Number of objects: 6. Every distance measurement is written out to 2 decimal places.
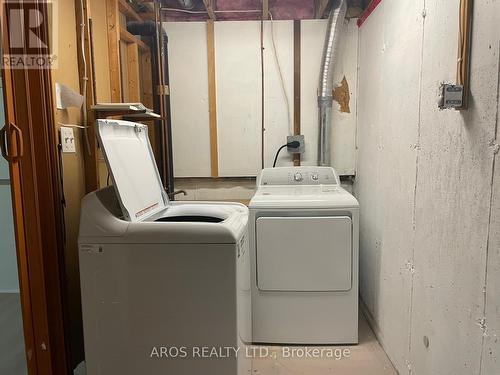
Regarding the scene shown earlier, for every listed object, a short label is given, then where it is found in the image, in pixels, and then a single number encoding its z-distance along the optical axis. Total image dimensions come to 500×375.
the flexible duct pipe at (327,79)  2.87
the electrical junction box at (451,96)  1.31
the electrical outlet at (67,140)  1.67
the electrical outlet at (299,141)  3.13
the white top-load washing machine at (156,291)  1.49
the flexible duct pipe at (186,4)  2.98
